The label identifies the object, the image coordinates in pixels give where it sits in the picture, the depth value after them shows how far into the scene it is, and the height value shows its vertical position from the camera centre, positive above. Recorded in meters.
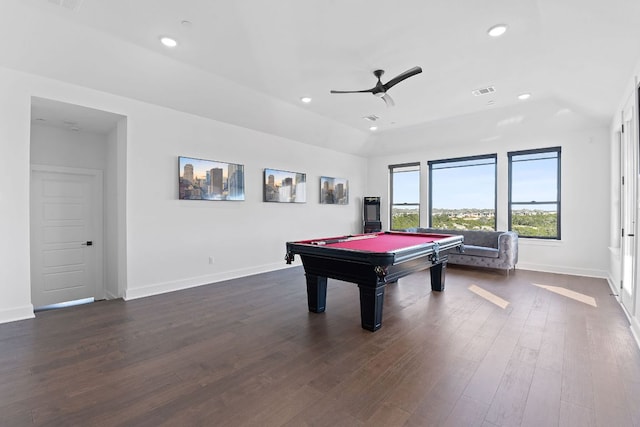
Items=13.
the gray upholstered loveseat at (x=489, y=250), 6.03 -0.74
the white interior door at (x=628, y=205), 3.47 +0.10
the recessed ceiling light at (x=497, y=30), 3.17 +1.88
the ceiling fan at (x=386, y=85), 3.65 +1.61
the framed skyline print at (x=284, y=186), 6.36 +0.53
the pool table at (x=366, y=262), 3.13 -0.55
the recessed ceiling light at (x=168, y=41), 3.44 +1.89
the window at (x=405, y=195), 8.28 +0.45
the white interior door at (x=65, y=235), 4.71 -0.39
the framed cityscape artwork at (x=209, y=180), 5.06 +0.54
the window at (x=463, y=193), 7.17 +0.46
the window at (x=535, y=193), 6.36 +0.42
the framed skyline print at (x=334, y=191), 7.67 +0.53
